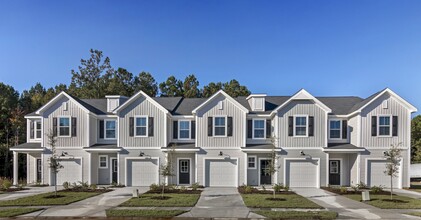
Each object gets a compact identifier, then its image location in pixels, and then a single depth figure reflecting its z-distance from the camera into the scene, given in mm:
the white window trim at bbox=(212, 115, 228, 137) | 19814
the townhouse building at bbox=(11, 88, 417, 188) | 19266
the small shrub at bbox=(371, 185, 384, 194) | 16305
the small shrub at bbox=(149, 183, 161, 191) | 16859
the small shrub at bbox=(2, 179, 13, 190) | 17656
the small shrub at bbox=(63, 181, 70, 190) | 17400
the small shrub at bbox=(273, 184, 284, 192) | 15116
